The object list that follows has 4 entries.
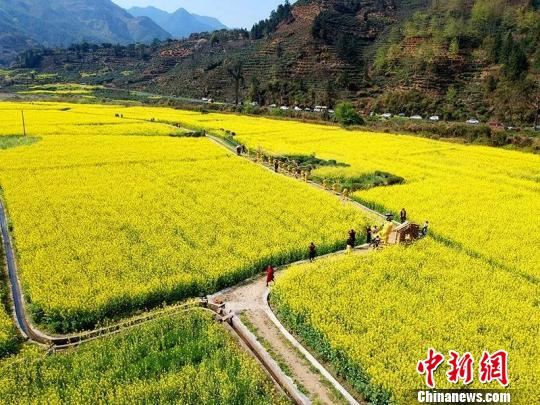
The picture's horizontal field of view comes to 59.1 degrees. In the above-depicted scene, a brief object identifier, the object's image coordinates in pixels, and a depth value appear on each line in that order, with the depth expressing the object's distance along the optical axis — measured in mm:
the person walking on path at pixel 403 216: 21125
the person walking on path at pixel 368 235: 19297
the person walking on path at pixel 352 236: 18297
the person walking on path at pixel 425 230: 19625
